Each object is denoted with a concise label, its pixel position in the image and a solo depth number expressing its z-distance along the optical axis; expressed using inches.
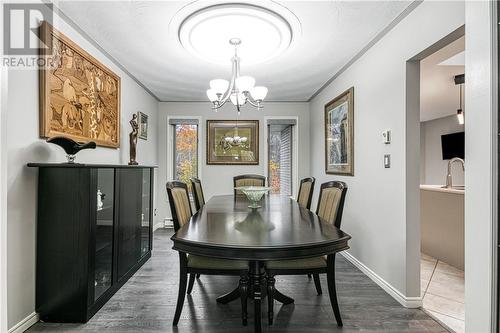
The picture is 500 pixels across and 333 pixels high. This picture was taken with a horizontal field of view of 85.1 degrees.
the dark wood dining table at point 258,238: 55.7
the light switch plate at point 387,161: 98.4
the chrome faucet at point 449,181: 135.6
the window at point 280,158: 210.5
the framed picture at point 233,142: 203.0
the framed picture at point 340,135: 130.3
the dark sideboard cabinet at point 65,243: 78.4
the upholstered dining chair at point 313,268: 73.2
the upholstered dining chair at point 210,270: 72.4
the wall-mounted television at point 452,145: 250.4
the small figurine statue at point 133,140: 136.4
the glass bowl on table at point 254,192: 96.1
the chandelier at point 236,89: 101.3
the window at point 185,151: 206.5
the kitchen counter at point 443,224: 120.2
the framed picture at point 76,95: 82.6
